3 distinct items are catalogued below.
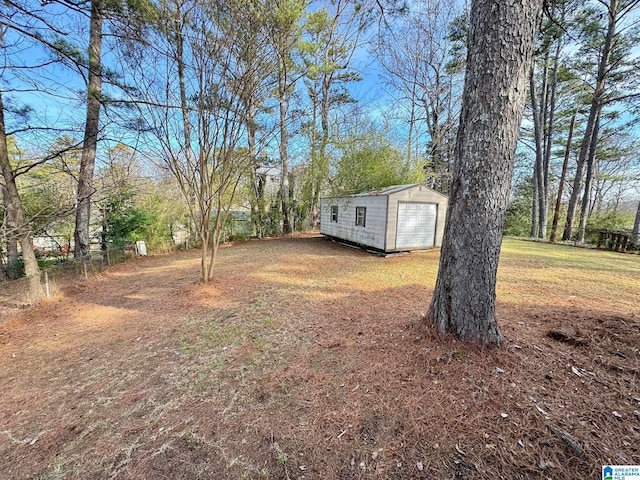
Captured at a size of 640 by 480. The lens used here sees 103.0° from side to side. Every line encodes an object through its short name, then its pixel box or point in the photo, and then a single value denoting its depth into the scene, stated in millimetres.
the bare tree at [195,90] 3648
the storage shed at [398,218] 7430
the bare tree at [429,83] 11528
